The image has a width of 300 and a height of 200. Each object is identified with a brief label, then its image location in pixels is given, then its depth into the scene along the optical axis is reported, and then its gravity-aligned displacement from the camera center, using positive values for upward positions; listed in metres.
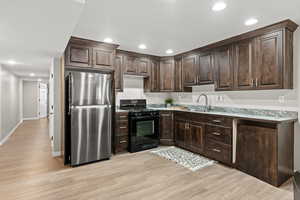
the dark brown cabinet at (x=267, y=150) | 2.38 -0.82
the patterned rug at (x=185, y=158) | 3.06 -1.25
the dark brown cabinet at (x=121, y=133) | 3.68 -0.79
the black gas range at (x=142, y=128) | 3.78 -0.72
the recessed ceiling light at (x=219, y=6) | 2.00 +1.18
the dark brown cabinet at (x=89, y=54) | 3.21 +0.96
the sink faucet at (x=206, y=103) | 4.05 -0.11
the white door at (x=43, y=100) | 9.58 -0.05
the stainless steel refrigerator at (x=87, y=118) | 2.99 -0.36
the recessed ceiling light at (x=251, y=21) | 2.44 +1.20
